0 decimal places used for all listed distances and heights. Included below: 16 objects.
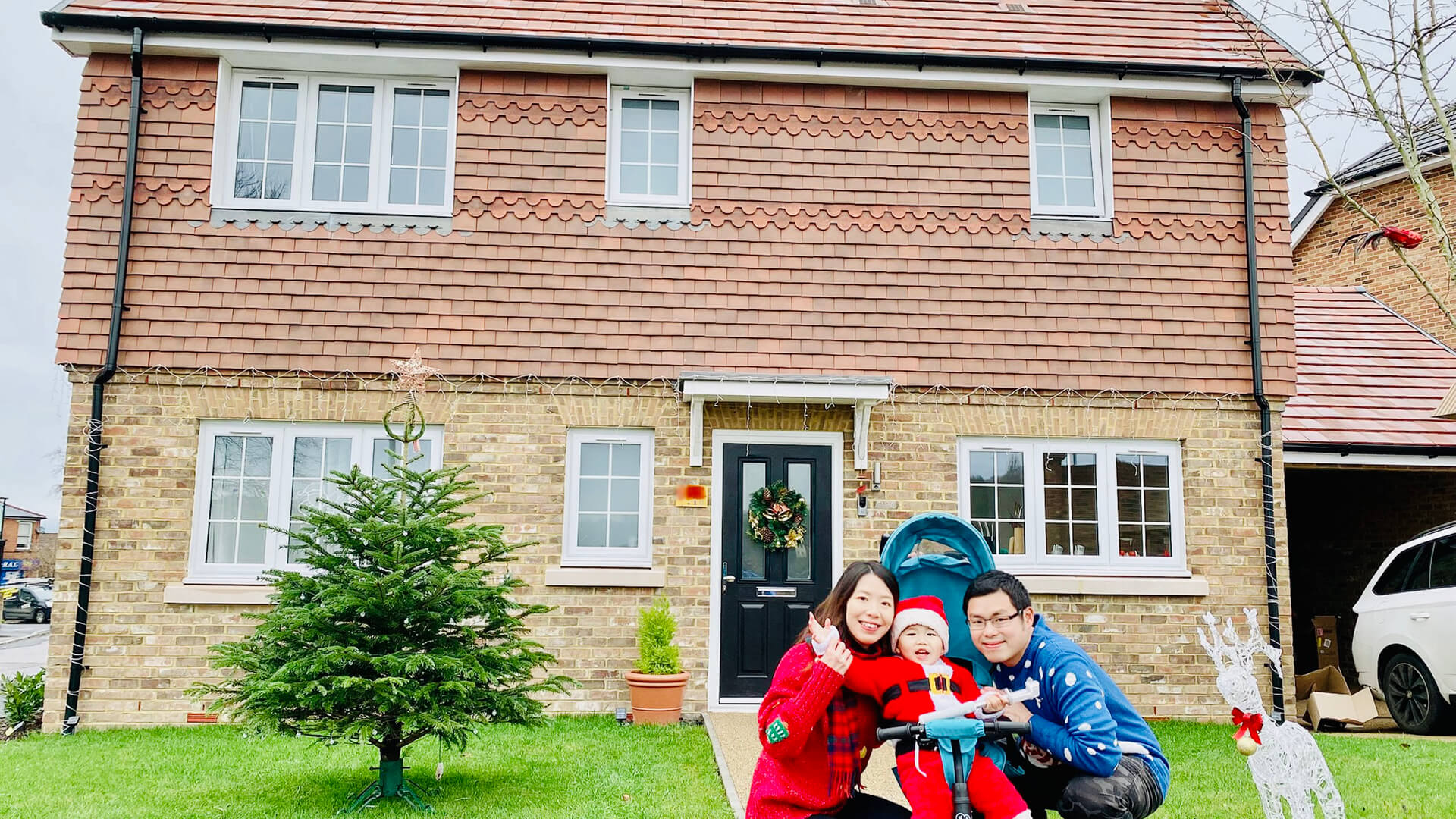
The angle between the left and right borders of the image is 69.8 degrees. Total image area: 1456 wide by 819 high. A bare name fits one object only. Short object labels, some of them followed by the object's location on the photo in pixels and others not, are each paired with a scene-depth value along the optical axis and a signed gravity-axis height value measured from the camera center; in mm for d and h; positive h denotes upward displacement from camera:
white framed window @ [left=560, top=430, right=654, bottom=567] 8844 +349
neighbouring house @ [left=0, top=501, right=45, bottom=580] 55656 -328
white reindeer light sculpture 3963 -805
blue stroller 4008 -73
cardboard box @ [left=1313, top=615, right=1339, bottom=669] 11477 -980
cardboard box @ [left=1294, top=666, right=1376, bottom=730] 9109 -1359
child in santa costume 3213 -465
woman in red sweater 3205 -570
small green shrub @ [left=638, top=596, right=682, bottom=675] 8398 -823
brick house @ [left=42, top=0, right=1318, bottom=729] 8680 +1992
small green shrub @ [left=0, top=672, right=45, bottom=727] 8617 -1400
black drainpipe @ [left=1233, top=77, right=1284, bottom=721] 8945 +1297
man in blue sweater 3416 -586
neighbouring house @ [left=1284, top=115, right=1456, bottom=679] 10406 +1512
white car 8570 -684
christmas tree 5469 -573
